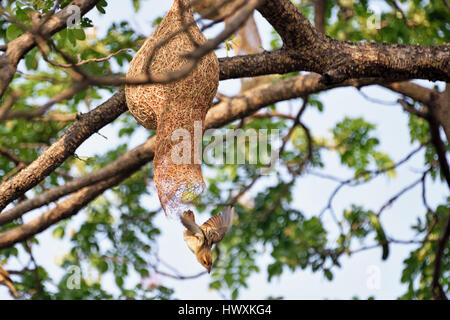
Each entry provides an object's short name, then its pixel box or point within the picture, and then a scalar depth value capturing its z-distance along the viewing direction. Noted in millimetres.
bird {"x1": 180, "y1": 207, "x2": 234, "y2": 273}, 5180
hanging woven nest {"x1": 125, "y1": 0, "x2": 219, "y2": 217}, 5039
